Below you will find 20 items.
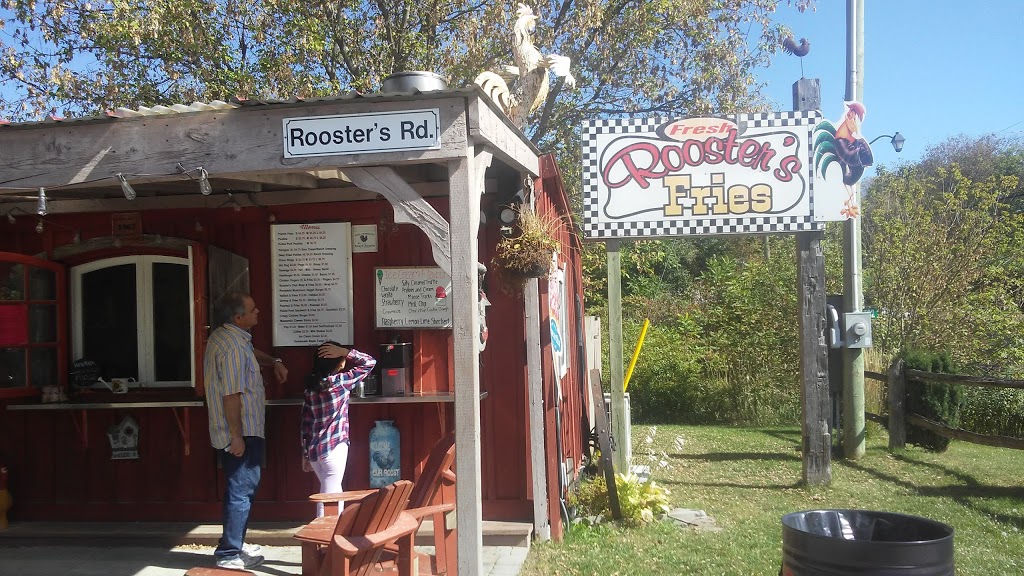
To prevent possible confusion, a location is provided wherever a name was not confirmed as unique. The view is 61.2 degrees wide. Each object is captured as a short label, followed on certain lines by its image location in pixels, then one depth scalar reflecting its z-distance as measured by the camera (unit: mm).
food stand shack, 6211
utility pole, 9898
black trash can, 3107
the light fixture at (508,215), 5977
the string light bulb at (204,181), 4355
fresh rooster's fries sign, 7676
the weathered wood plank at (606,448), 6373
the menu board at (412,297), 6227
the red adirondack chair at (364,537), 3975
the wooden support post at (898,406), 10391
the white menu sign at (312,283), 6352
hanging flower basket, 5602
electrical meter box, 9602
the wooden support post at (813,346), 7961
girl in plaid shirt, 5469
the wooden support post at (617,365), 7355
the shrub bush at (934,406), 10180
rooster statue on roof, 7180
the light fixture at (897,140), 12656
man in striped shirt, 5297
